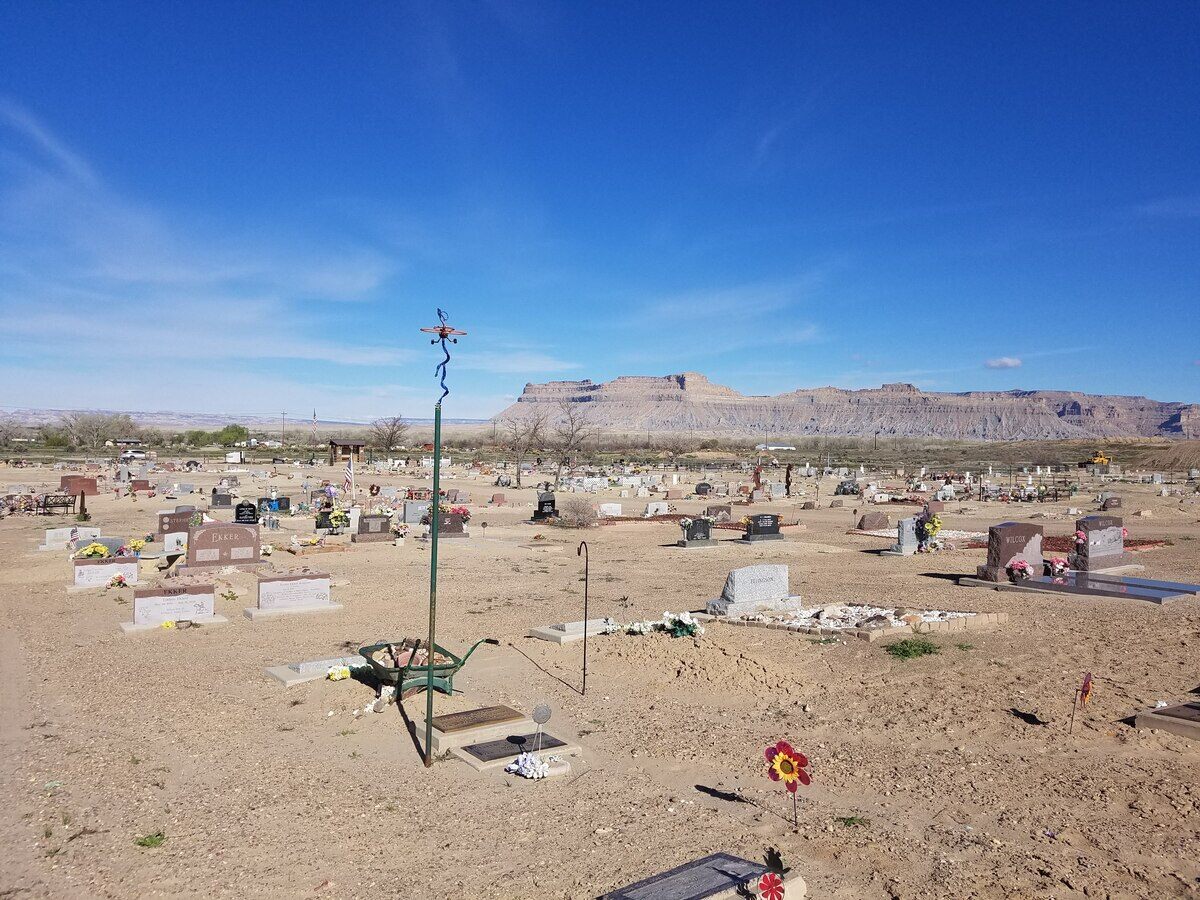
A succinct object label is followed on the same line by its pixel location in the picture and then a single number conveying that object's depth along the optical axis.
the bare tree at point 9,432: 96.80
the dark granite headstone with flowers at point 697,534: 26.53
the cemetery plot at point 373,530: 25.89
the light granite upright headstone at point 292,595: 15.55
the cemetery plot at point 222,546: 19.38
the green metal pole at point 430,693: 7.89
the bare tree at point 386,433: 96.04
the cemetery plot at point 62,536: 23.73
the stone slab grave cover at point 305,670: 10.98
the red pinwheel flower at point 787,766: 6.51
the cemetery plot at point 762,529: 27.56
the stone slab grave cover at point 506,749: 8.13
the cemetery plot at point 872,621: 13.20
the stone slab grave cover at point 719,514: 32.12
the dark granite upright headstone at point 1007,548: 18.27
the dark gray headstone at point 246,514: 27.12
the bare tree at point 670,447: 113.47
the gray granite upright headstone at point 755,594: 14.66
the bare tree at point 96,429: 97.50
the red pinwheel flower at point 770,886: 5.32
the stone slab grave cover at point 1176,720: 8.55
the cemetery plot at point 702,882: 5.41
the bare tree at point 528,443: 80.75
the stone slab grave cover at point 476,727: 8.61
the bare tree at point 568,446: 65.51
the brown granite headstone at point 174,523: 24.61
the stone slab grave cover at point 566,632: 13.25
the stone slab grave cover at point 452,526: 27.17
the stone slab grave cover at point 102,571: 17.91
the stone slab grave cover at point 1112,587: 15.93
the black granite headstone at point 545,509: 32.72
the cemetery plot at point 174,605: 14.27
